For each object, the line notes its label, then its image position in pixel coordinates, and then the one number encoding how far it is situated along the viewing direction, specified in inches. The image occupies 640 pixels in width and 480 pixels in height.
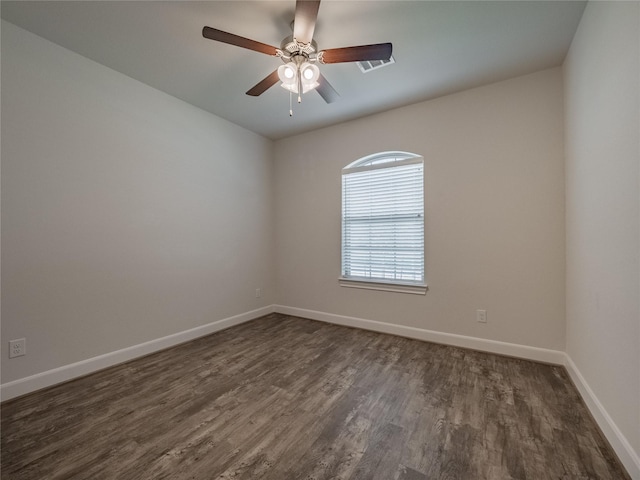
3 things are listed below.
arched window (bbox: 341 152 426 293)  125.2
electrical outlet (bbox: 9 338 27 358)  77.7
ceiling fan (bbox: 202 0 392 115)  64.0
